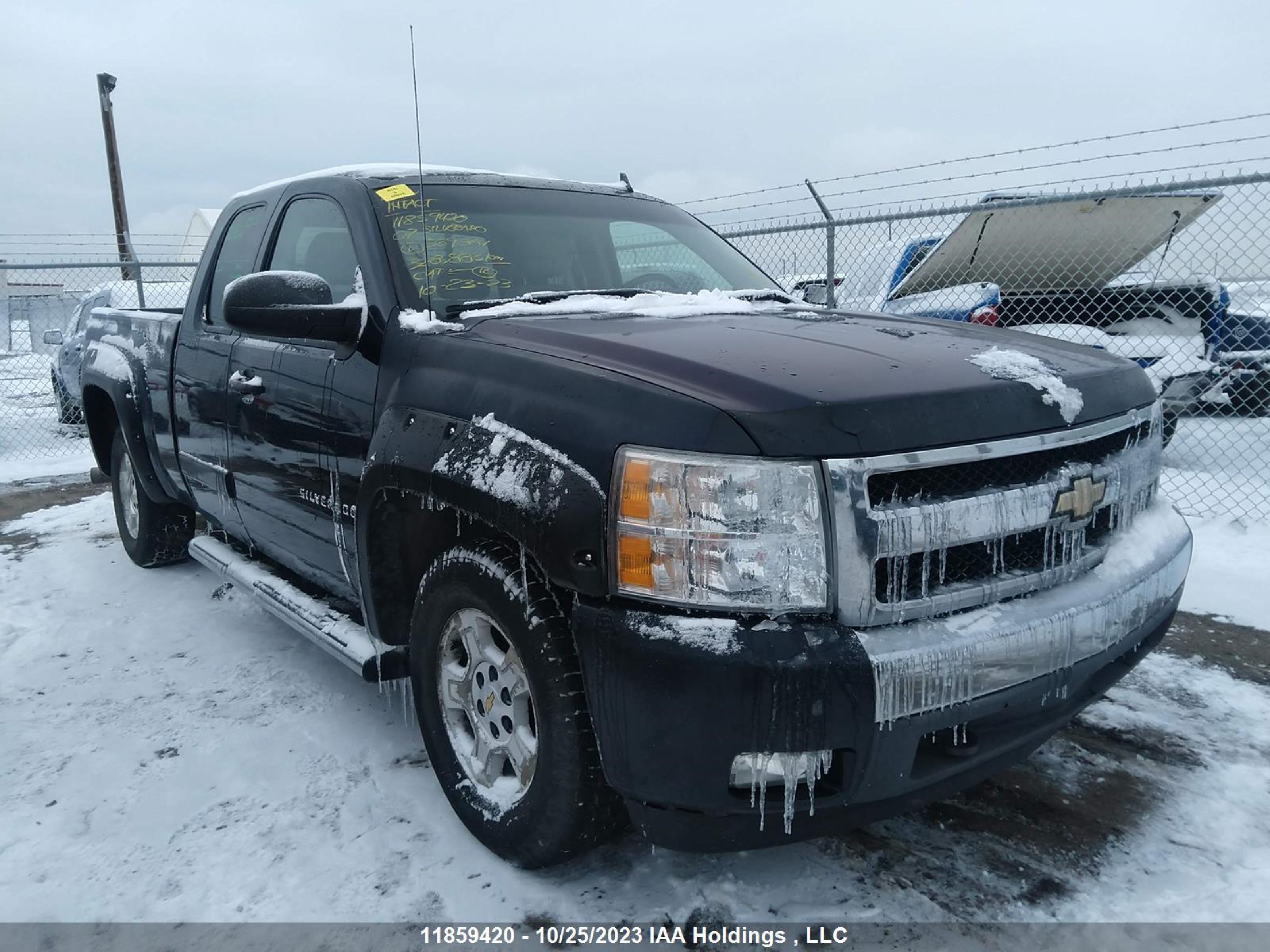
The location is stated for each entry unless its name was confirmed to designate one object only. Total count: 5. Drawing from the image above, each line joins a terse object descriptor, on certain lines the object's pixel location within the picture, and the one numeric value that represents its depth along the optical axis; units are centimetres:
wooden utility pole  1812
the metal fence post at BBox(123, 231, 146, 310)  973
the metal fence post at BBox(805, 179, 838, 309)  680
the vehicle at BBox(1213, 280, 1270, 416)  741
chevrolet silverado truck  181
